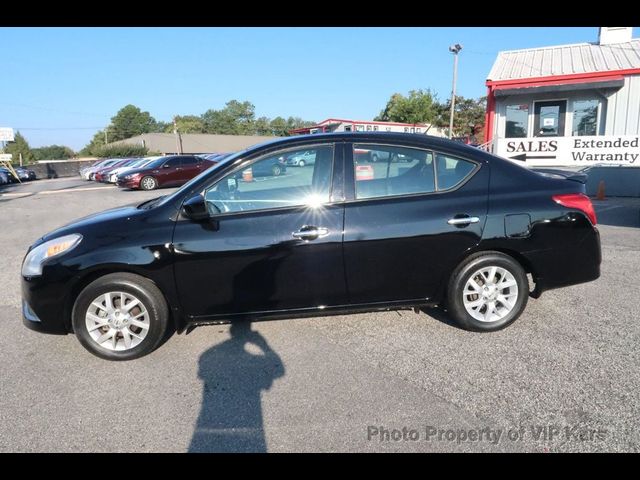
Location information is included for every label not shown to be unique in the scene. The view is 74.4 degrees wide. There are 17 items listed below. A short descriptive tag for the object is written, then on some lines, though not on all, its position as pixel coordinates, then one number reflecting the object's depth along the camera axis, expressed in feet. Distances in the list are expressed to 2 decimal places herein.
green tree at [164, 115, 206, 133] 332.19
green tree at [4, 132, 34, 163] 220.02
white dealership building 39.96
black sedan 10.67
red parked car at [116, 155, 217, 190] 62.80
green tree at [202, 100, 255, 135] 351.05
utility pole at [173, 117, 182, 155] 196.97
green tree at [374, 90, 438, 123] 144.36
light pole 93.15
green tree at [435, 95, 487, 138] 126.97
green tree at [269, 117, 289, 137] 333.62
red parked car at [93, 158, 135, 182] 86.76
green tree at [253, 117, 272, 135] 343.26
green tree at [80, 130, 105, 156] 311.78
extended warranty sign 38.70
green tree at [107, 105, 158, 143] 355.97
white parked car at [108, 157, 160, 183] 80.76
